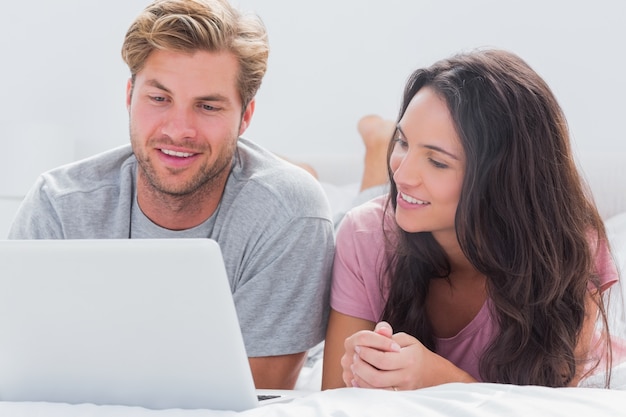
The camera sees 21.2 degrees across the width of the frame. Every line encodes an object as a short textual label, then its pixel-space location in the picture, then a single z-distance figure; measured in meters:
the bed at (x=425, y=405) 1.78
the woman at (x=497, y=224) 2.08
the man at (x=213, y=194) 2.21
